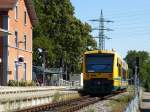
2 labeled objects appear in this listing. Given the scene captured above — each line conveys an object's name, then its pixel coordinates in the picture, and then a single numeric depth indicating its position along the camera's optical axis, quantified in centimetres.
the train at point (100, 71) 4178
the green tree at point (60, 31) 8712
